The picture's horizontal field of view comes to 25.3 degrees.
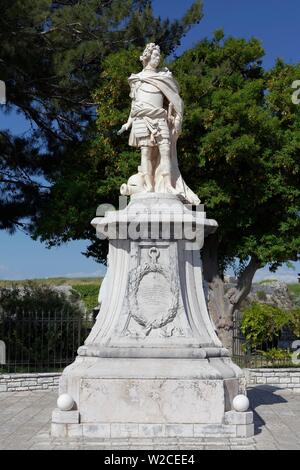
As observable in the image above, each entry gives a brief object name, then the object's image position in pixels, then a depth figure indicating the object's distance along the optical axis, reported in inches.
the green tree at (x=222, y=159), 678.5
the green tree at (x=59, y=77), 708.7
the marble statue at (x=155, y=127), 360.2
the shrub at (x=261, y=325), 607.8
